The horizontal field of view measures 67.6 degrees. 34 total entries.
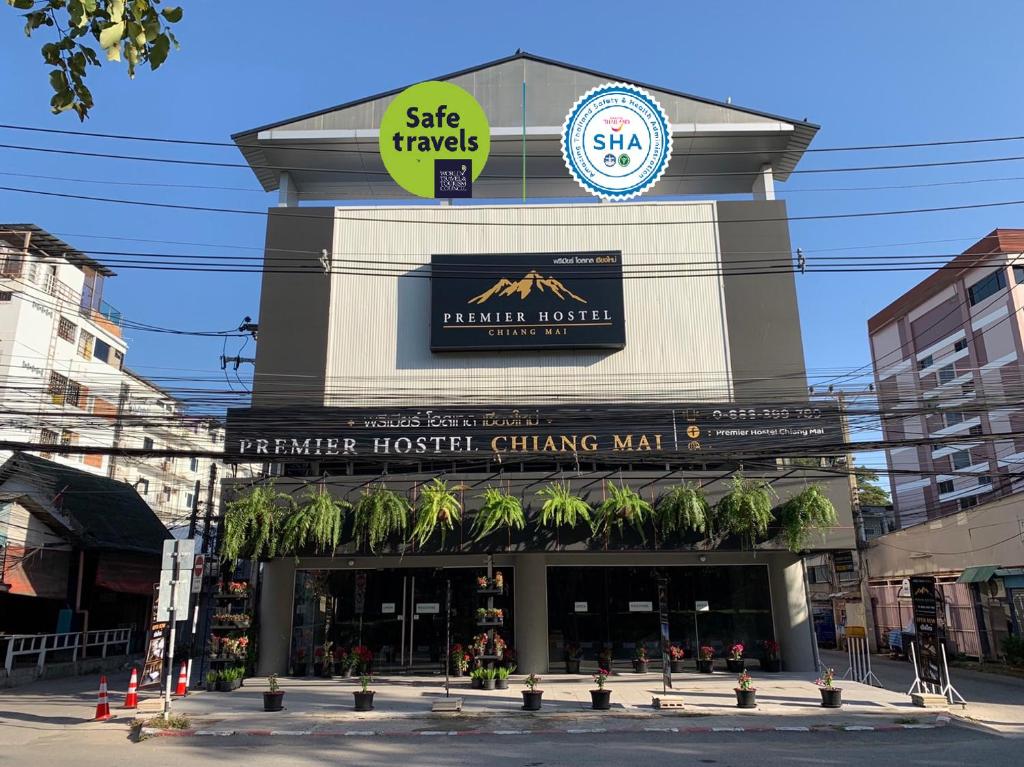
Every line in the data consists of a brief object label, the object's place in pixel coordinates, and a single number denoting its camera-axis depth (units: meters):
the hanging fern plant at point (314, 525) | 19.44
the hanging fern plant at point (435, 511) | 19.38
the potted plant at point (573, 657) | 21.55
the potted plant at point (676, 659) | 21.23
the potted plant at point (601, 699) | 15.82
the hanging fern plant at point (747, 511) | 19.47
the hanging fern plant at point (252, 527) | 19.12
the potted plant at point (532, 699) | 15.70
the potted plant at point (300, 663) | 21.42
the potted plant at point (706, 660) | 21.44
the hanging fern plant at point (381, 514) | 19.50
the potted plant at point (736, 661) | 21.22
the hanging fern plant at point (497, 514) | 19.48
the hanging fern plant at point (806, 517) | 19.48
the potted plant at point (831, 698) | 15.68
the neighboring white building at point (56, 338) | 38.78
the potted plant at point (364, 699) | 15.75
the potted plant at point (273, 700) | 15.58
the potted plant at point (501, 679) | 19.00
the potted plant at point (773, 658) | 21.42
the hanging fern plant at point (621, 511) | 19.78
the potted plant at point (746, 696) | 15.78
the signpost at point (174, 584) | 14.68
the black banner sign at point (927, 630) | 17.30
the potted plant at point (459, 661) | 20.64
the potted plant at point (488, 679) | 18.81
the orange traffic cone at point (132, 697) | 16.11
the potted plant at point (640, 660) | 21.39
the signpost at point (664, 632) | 18.02
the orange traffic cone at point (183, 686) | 17.73
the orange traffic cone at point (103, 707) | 14.92
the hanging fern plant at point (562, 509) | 19.55
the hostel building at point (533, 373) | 21.50
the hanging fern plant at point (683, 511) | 19.58
